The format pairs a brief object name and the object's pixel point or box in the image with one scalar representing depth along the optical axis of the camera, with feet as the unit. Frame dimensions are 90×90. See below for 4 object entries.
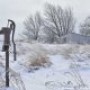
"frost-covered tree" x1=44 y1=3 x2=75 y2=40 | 212.64
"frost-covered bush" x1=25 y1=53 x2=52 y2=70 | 37.65
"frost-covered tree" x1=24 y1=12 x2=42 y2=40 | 224.12
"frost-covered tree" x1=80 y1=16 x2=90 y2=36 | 217.56
